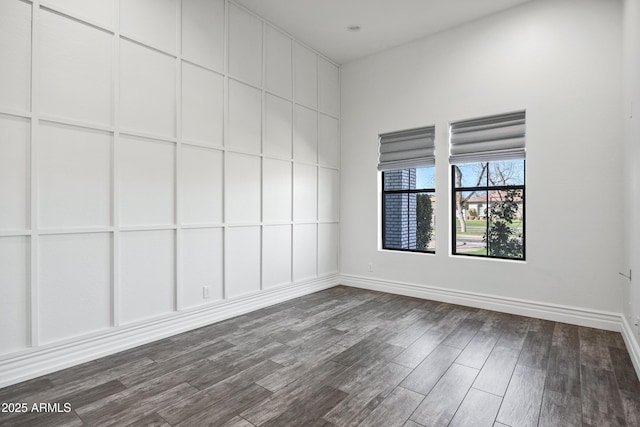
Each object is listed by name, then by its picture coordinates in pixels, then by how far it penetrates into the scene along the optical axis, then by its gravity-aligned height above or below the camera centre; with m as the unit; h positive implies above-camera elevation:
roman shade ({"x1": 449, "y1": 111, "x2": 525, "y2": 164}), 3.72 +0.87
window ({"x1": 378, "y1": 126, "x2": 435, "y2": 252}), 4.46 +0.33
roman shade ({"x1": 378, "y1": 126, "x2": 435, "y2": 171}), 4.37 +0.87
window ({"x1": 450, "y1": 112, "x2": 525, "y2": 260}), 3.80 +0.32
